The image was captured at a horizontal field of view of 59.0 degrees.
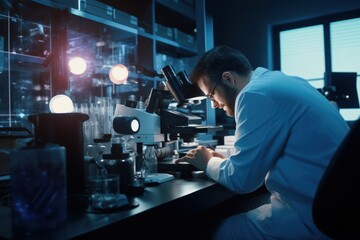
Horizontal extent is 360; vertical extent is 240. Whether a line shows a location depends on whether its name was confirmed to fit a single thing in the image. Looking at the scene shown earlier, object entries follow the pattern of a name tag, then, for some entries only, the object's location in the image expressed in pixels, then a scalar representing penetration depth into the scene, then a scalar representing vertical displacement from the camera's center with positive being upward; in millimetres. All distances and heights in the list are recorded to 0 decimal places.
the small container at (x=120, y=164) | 1086 -122
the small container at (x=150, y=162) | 1421 -152
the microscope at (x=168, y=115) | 1500 +62
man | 1040 -95
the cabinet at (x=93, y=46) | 1988 +705
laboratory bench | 737 -229
